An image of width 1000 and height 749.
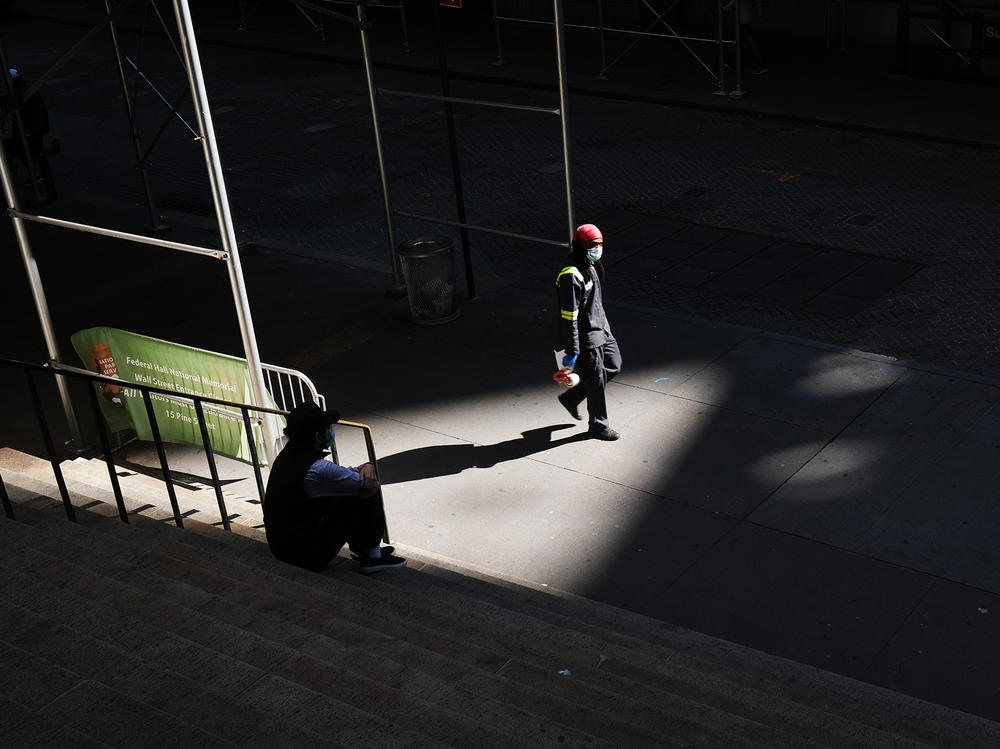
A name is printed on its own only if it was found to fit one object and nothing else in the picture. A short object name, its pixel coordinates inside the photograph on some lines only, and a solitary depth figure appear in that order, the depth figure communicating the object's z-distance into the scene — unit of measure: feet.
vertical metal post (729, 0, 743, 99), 61.16
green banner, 29.48
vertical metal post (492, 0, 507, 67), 71.00
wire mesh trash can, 39.50
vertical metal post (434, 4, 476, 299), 38.37
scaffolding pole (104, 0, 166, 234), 48.14
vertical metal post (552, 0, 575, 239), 33.80
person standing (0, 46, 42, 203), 53.79
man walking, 30.91
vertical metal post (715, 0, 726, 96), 61.26
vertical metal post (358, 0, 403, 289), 38.24
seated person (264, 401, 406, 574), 22.61
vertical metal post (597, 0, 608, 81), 66.03
